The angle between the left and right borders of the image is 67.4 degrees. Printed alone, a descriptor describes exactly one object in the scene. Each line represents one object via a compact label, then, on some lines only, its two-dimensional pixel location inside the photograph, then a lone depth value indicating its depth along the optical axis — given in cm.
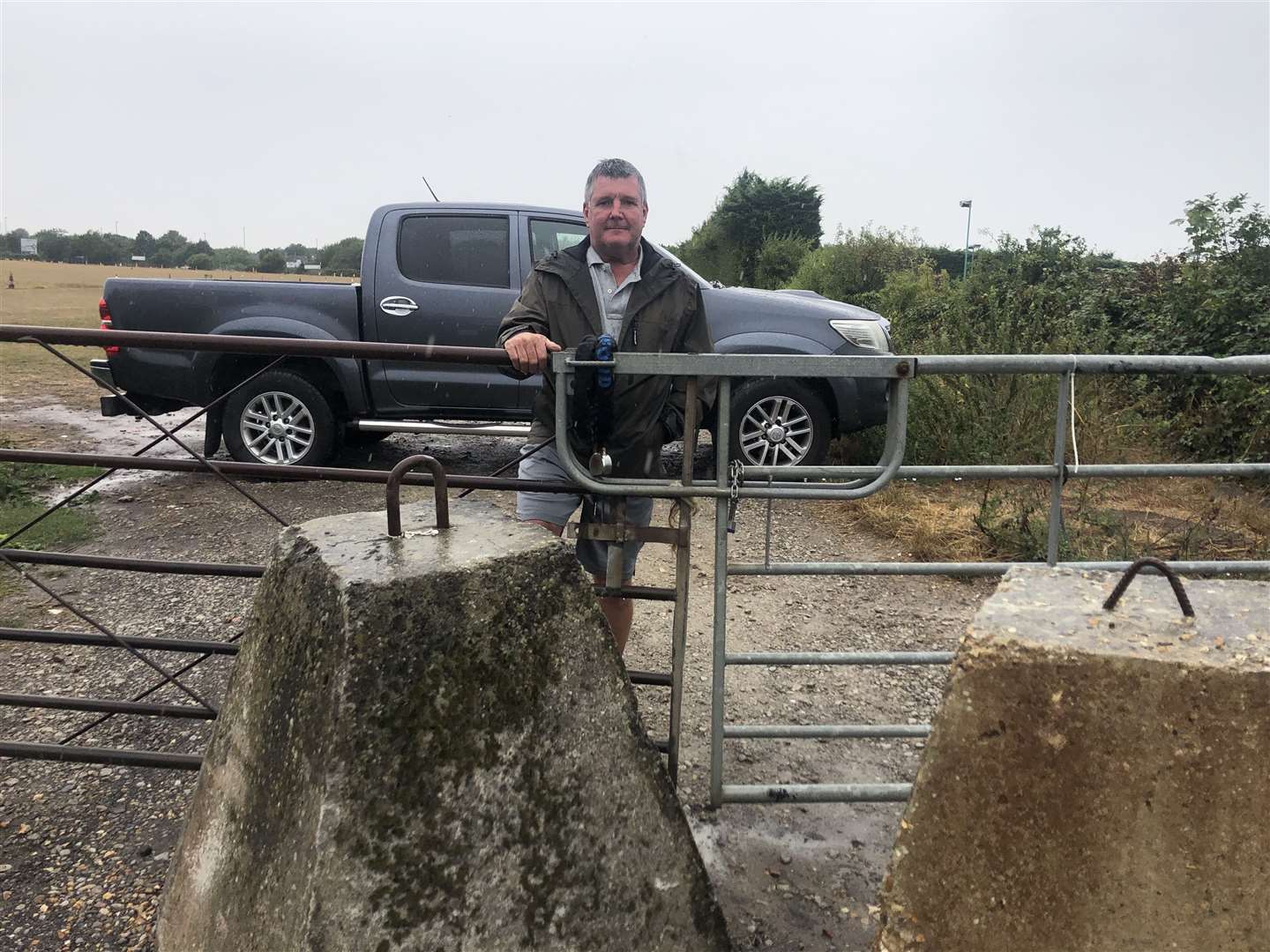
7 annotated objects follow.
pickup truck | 679
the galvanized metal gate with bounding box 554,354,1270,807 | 238
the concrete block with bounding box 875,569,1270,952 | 136
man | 275
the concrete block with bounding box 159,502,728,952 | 172
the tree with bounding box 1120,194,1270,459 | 708
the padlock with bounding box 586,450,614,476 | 263
